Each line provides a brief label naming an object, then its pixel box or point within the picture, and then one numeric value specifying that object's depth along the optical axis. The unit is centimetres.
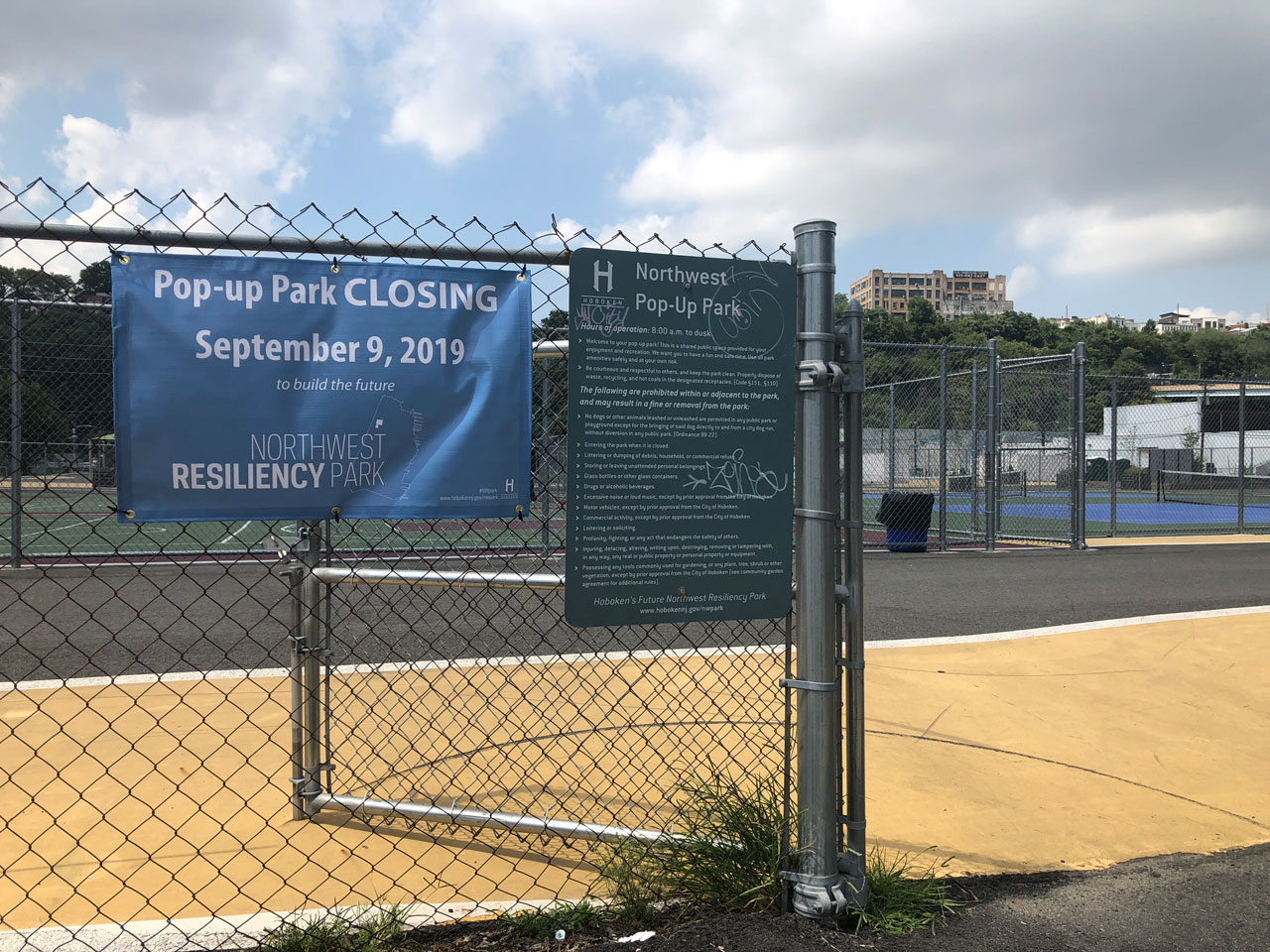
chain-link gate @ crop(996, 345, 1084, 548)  1554
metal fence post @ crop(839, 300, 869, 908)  305
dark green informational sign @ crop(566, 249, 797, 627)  280
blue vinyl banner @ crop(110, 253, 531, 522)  268
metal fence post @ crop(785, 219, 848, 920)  299
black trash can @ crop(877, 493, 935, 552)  1520
